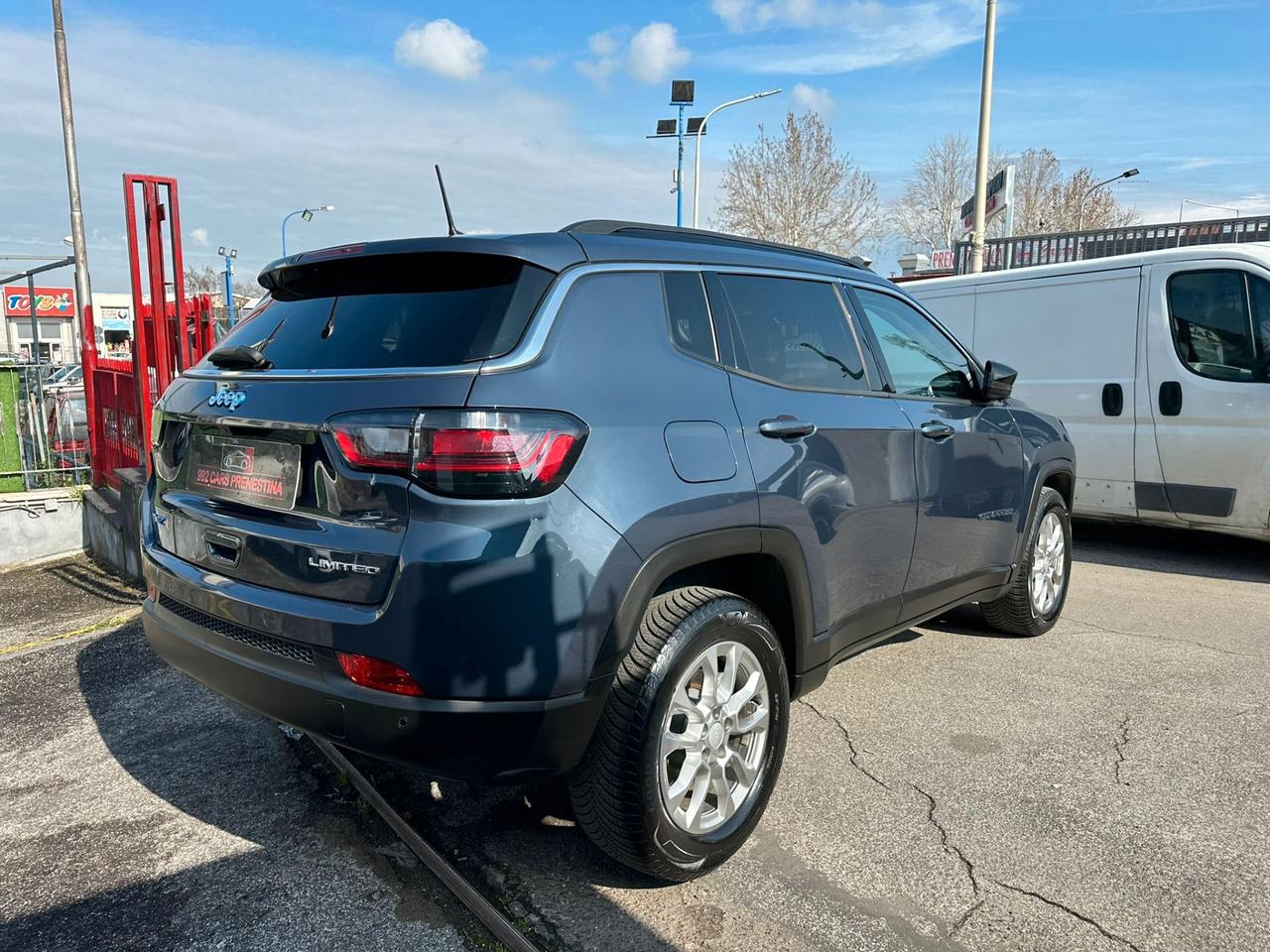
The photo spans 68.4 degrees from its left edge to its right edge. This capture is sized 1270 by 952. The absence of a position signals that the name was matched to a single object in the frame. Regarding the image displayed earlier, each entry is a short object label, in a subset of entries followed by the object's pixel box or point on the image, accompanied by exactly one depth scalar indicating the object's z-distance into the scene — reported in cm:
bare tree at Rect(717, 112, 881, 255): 3103
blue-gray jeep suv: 224
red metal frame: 625
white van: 621
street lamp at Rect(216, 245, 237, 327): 1751
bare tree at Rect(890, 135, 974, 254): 4016
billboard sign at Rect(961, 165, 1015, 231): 1517
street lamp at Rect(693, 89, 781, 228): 2595
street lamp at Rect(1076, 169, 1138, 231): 3719
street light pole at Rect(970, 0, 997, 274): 1454
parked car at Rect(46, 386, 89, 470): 871
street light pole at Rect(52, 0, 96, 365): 1251
